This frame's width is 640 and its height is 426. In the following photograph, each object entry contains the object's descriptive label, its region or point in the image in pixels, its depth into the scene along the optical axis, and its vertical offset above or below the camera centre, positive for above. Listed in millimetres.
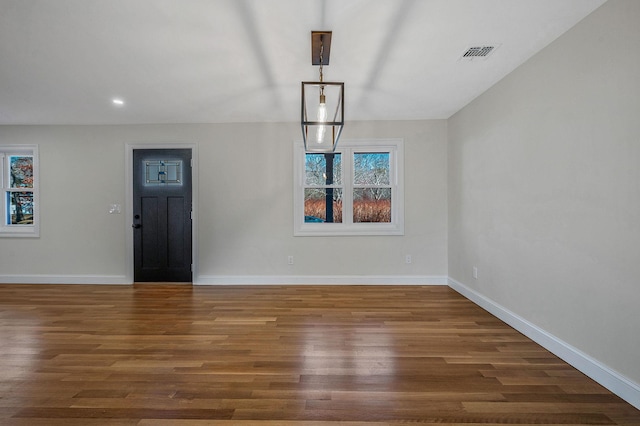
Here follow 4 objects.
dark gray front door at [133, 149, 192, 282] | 4418 -16
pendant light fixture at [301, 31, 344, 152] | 2162 +1277
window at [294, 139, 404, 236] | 4387 +358
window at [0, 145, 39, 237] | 4523 +397
